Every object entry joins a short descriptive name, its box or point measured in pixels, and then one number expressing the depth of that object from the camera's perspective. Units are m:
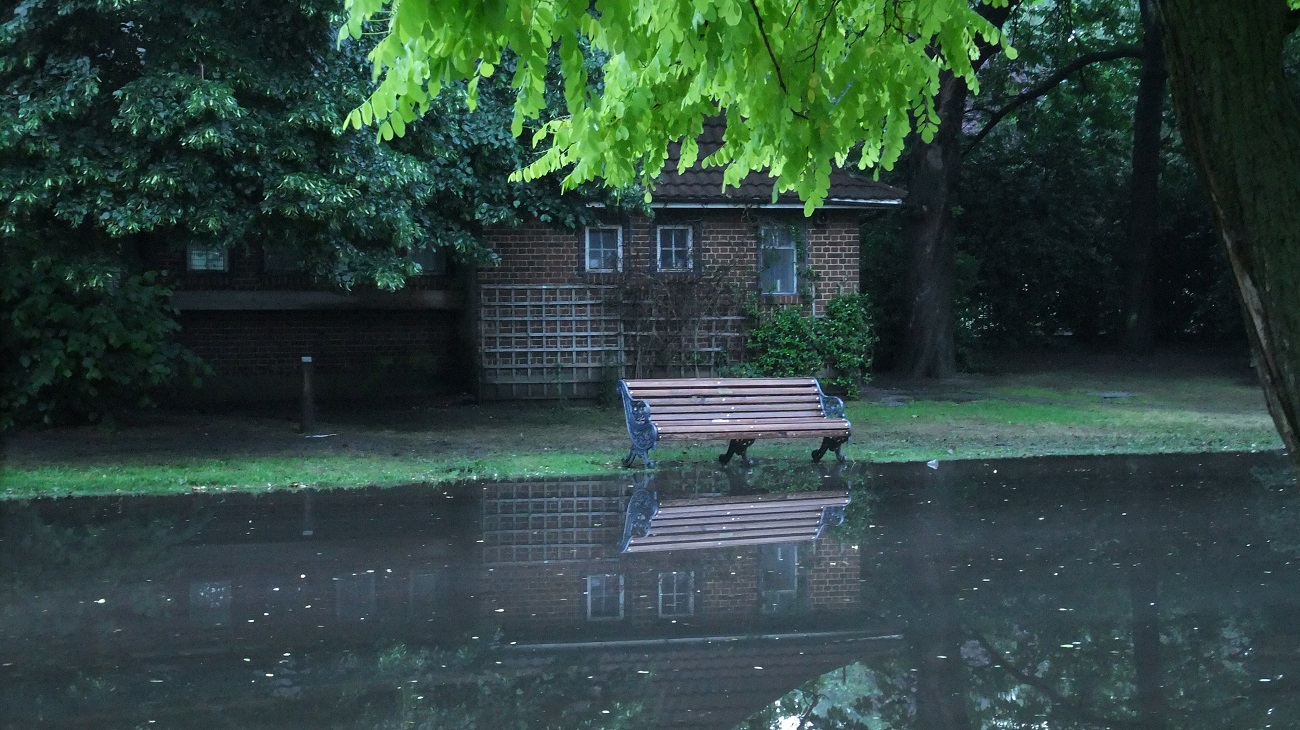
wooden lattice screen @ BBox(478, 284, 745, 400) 19.98
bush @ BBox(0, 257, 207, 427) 14.44
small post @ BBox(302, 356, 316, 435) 15.96
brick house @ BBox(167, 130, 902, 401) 20.08
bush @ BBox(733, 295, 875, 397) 20.33
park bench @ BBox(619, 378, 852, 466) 12.70
